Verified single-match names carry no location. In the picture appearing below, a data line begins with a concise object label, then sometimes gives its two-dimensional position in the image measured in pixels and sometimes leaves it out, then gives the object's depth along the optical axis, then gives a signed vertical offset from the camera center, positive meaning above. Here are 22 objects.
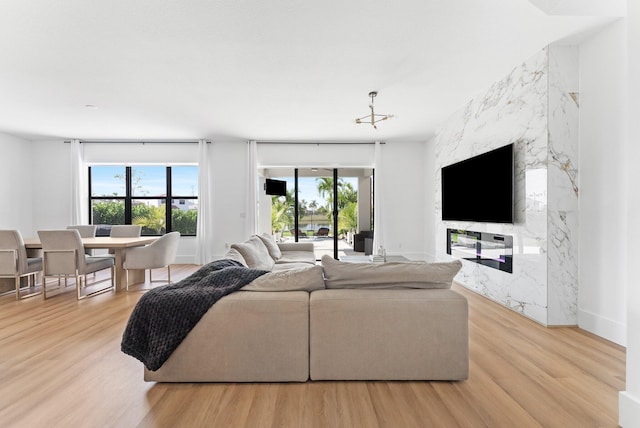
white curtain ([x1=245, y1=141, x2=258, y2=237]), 7.07 +0.48
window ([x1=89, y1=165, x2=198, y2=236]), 7.32 +0.35
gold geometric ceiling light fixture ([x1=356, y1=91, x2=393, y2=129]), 4.23 +1.53
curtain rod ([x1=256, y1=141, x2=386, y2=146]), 7.20 +1.52
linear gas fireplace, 3.77 -0.49
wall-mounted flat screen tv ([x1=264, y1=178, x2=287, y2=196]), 7.36 +0.55
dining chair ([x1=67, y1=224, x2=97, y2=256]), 5.61 -0.33
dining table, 4.38 -0.47
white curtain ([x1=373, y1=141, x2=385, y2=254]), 7.21 +0.18
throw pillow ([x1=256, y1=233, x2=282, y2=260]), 4.77 -0.53
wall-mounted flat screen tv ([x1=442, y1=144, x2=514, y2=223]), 3.70 +0.30
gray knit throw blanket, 2.02 -0.68
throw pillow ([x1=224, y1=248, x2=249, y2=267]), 3.39 -0.46
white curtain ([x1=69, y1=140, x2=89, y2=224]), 6.97 +0.62
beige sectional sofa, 2.07 -0.83
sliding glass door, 7.55 +0.07
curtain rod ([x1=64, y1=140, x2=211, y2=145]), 7.08 +1.52
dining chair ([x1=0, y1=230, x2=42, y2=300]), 4.14 -0.56
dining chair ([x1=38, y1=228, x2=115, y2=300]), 4.16 -0.55
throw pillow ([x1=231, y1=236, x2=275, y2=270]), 3.64 -0.50
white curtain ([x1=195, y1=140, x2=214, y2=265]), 7.02 +0.03
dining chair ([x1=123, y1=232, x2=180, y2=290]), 4.59 -0.62
